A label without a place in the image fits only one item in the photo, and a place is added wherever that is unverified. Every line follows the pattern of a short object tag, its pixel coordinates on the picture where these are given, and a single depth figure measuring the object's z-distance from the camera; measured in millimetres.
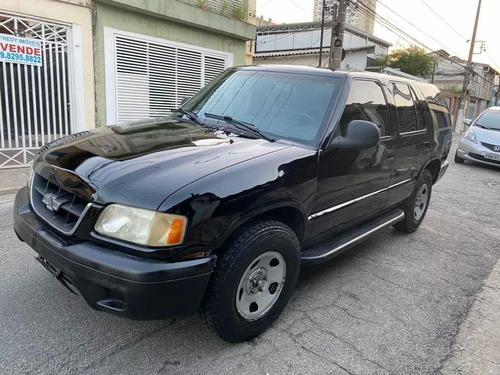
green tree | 30312
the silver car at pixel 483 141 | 10711
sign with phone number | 7055
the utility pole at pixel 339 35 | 12758
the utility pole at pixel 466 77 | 29281
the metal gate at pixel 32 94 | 7309
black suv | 2127
